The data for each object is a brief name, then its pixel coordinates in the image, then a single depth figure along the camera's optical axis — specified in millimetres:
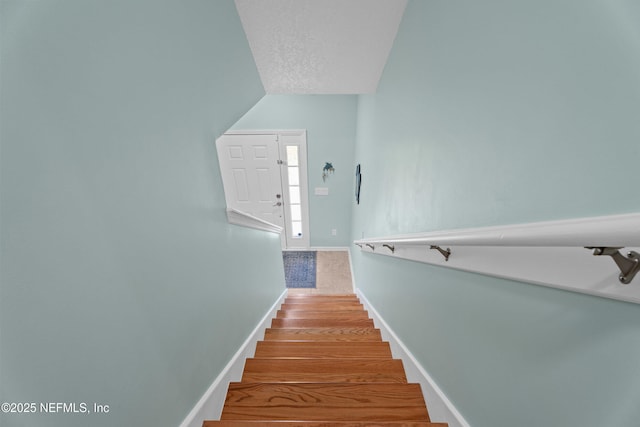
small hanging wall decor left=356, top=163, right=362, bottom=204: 3375
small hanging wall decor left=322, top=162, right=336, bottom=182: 4222
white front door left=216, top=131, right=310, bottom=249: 4133
